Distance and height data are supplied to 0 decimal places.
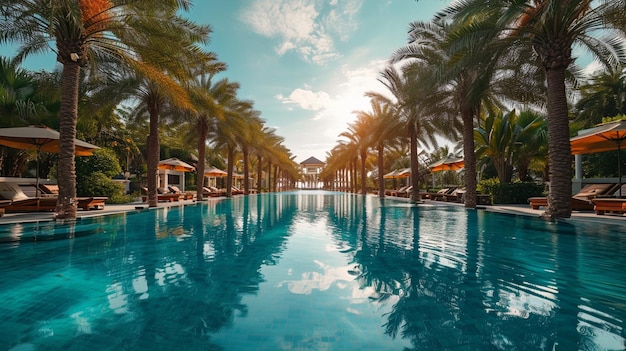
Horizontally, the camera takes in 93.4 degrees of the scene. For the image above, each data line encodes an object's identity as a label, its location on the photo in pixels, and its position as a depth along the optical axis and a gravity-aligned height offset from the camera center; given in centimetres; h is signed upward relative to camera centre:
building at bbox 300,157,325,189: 7894 +495
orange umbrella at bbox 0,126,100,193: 1045 +188
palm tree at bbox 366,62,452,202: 1382 +441
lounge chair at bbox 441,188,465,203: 1750 -61
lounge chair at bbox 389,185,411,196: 2525 -56
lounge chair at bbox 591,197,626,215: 941 -67
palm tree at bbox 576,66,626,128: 2102 +643
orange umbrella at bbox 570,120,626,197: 1023 +176
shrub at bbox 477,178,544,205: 1555 -35
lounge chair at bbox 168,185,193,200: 1975 -44
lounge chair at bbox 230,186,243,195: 2892 -42
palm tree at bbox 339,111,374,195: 2478 +521
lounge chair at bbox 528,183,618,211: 1130 -50
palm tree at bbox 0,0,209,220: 948 +526
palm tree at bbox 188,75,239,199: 1920 +479
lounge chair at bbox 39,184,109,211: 1182 -44
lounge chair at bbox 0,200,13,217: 1033 -48
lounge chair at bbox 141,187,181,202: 1798 -53
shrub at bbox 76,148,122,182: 1481 +129
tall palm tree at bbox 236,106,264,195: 2071 +449
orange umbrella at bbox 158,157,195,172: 2162 +172
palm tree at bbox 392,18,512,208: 1128 +455
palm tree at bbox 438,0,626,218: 910 +480
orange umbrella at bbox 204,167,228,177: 2700 +146
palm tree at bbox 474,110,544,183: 1798 +297
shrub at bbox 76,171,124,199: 1434 +15
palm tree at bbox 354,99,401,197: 2053 +451
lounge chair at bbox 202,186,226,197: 2469 -37
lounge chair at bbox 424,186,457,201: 1947 -54
